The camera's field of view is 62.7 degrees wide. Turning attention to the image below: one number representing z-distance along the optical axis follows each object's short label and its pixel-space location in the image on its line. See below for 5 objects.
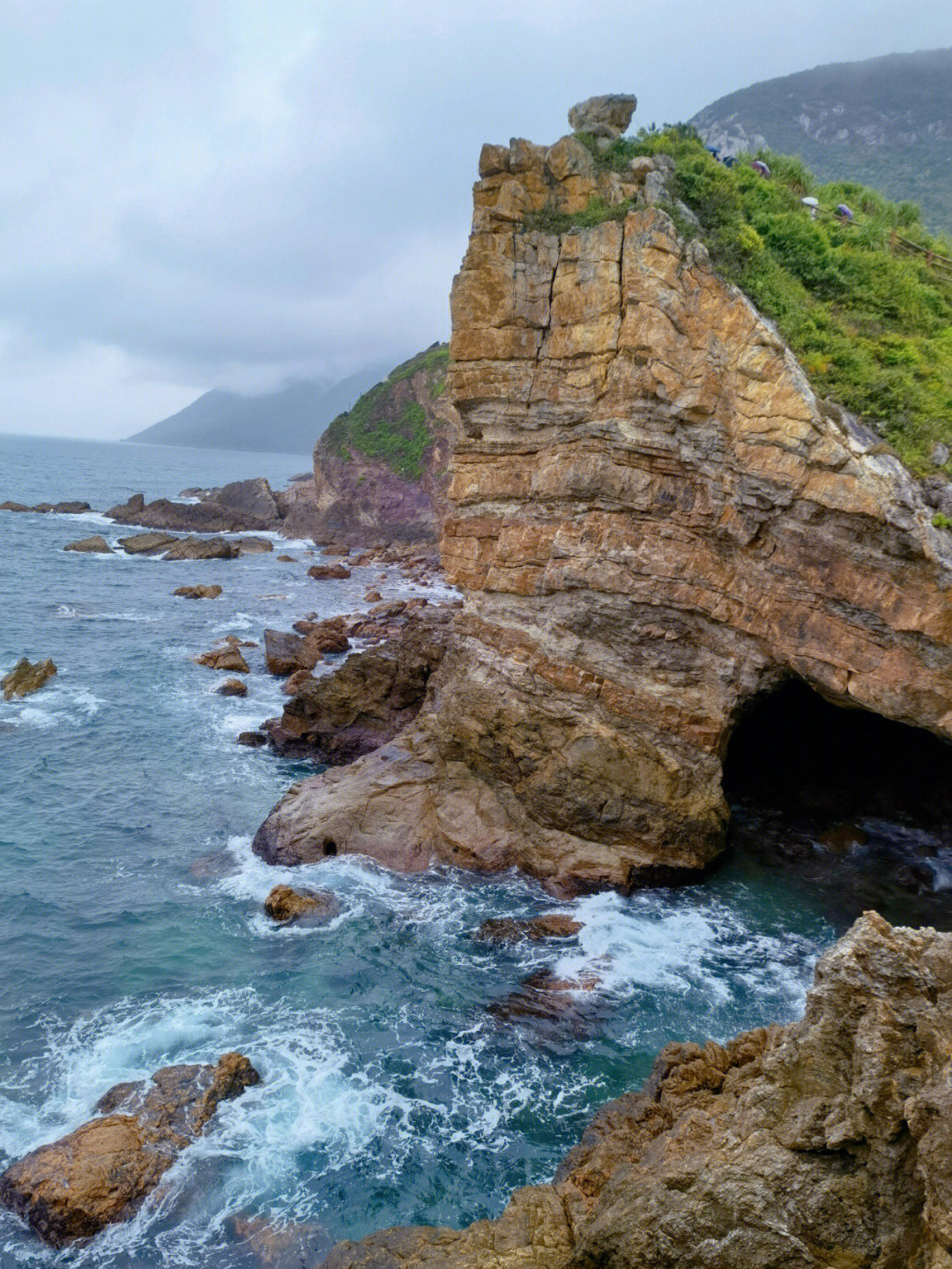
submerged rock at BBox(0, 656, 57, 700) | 28.62
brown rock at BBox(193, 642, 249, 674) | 33.25
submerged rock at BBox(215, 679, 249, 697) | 30.33
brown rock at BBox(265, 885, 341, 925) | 16.22
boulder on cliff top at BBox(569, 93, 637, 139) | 17.53
